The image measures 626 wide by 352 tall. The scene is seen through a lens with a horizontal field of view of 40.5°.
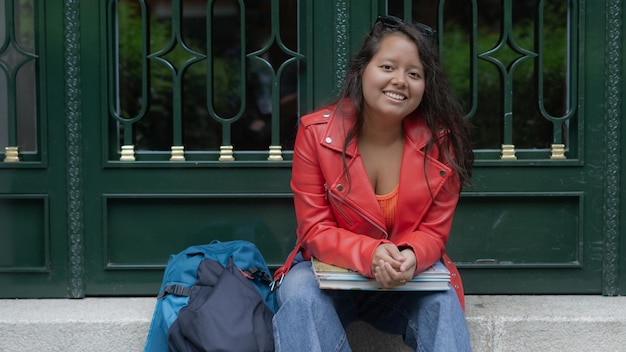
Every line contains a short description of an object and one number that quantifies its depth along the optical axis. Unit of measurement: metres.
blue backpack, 3.00
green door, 3.77
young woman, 2.96
